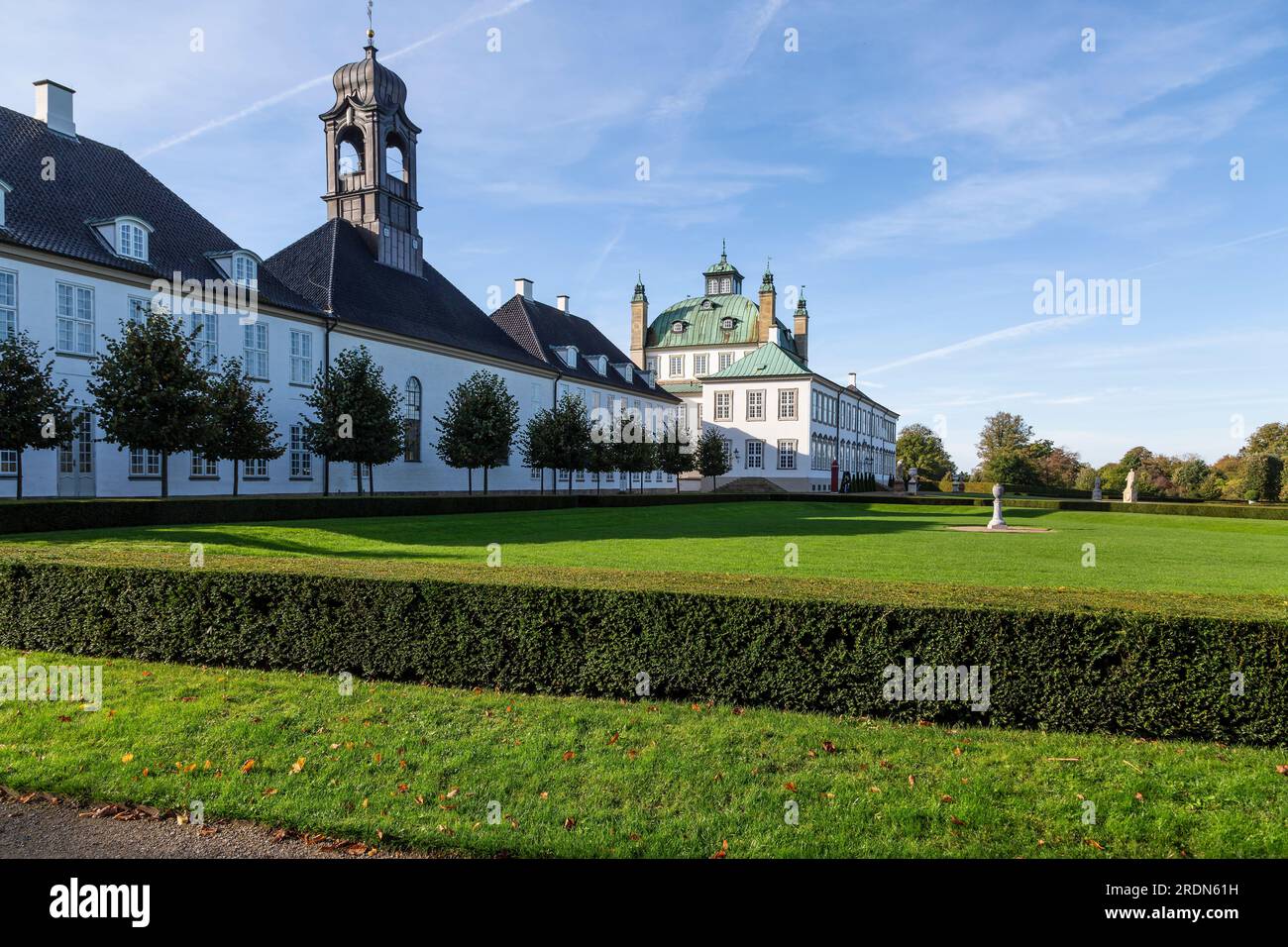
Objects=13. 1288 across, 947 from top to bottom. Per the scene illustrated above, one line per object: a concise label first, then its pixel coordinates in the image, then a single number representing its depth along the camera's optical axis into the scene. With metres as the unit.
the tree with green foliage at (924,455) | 97.75
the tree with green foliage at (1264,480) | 59.75
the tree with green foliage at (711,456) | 59.28
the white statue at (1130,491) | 44.33
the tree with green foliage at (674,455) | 56.41
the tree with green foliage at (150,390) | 22.19
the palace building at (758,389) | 64.00
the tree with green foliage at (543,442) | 42.31
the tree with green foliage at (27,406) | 19.92
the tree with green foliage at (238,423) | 25.64
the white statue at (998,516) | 27.77
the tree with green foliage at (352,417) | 30.98
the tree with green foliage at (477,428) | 37.72
